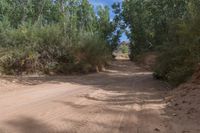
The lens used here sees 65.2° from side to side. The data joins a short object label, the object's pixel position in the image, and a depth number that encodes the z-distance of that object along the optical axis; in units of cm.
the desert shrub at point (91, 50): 1191
